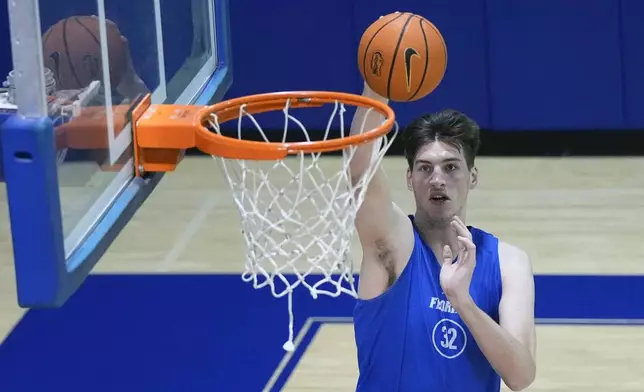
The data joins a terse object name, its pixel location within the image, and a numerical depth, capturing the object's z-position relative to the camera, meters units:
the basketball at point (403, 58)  7.09
